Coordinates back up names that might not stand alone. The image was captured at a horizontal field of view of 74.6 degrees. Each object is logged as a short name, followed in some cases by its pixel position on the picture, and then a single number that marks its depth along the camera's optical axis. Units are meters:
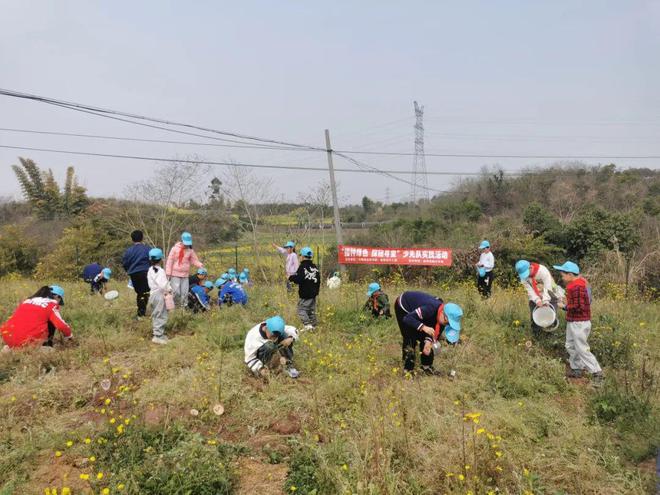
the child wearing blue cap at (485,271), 9.55
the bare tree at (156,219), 20.20
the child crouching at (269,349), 5.14
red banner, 13.25
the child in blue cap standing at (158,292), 6.26
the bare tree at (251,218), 18.67
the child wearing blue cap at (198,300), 8.06
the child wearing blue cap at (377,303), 7.59
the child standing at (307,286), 7.08
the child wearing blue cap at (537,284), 6.30
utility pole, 14.60
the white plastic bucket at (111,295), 8.16
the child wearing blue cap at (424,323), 4.66
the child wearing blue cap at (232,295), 8.41
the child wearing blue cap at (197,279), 8.54
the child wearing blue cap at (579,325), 5.46
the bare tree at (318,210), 18.27
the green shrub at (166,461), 3.15
